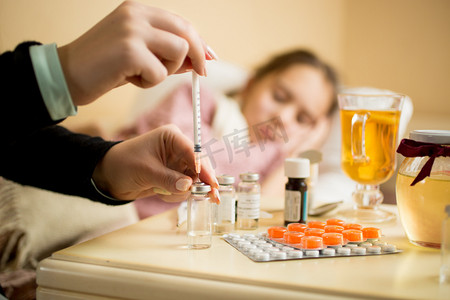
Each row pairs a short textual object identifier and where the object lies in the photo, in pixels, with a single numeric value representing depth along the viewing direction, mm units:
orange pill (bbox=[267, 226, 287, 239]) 812
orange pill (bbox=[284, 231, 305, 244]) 769
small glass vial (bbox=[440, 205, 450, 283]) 643
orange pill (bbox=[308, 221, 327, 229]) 859
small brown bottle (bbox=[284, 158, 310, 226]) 908
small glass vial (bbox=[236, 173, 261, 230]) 905
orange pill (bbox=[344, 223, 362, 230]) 841
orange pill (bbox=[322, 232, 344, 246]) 759
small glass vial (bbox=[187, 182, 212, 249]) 785
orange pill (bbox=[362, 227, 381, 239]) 814
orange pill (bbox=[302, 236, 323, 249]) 738
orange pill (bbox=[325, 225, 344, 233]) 808
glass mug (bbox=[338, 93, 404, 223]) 988
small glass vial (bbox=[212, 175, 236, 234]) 896
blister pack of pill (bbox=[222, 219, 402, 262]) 718
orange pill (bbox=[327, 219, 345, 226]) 871
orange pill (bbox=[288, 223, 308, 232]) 833
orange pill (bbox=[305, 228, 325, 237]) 789
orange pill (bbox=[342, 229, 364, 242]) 784
